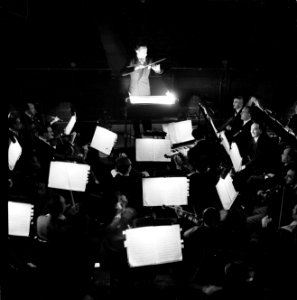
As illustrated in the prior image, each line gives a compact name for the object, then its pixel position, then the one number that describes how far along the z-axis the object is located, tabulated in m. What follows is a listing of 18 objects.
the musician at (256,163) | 8.13
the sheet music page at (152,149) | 9.15
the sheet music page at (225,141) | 8.94
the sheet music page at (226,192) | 7.30
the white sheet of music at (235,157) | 8.55
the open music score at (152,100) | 9.35
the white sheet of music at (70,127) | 10.87
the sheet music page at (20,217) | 6.64
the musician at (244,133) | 9.74
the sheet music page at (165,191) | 7.21
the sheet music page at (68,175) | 7.97
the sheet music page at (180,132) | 10.06
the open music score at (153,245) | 5.68
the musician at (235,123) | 9.72
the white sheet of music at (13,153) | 8.38
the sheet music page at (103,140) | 9.84
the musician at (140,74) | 10.71
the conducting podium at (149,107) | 9.35
